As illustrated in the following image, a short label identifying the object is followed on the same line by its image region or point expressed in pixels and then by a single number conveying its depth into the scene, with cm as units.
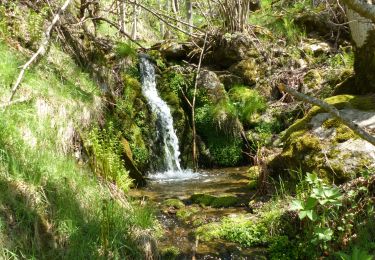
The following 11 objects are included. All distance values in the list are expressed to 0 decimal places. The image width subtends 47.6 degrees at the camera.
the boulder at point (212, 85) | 886
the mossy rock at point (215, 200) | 529
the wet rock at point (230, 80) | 935
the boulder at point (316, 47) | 1004
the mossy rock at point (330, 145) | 438
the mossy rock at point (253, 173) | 611
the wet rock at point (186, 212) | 492
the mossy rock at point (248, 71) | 938
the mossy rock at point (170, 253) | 385
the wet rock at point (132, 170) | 651
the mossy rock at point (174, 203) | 528
